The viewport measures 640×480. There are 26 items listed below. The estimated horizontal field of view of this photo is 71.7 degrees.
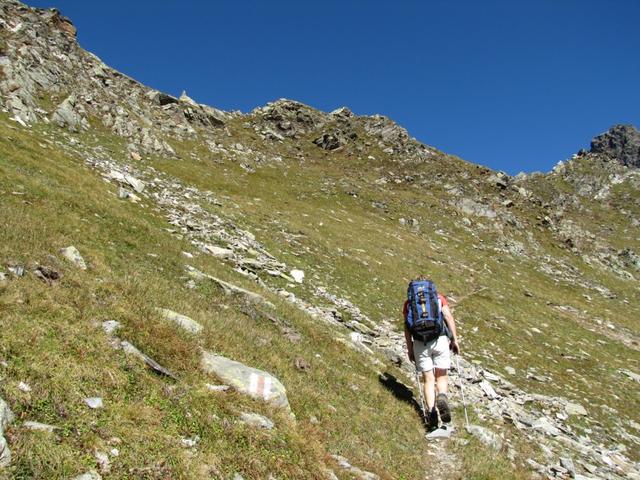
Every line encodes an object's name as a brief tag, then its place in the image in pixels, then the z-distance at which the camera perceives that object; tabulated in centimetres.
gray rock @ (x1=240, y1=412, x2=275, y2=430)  705
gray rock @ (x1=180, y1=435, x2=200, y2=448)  593
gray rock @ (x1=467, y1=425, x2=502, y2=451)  1038
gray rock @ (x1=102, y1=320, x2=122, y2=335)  779
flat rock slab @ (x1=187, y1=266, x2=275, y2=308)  1455
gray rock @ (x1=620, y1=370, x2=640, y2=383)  2440
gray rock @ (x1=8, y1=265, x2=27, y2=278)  864
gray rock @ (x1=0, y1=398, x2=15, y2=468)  454
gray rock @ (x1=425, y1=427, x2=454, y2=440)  1001
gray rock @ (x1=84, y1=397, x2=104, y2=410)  585
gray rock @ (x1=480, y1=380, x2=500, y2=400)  1522
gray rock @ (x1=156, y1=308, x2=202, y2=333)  945
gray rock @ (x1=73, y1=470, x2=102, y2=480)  474
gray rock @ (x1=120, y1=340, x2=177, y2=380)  735
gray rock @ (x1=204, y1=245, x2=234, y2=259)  2177
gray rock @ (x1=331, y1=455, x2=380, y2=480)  703
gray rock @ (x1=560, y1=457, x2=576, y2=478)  1020
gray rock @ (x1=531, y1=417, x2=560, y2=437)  1329
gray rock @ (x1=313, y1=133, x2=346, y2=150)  8444
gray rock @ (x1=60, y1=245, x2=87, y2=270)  1105
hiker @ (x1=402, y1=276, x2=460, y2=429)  1083
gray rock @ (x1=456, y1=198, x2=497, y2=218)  6519
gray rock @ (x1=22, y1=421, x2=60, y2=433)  508
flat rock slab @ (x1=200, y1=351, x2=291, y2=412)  801
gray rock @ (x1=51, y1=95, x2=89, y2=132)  4062
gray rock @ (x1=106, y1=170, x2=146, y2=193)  2985
